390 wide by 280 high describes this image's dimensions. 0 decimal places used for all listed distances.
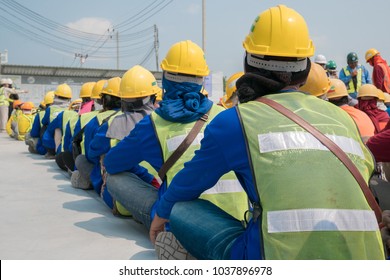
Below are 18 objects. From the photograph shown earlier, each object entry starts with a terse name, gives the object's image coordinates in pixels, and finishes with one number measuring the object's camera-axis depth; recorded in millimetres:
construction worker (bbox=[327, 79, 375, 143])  4935
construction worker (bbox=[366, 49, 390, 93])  10125
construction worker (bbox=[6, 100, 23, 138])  13438
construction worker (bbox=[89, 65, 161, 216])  4727
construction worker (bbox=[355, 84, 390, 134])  5789
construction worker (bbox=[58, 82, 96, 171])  7152
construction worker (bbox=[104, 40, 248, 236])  3258
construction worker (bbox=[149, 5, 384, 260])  1979
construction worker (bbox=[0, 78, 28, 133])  15672
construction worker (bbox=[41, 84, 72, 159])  8684
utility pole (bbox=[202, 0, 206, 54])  21000
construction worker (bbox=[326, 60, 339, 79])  10406
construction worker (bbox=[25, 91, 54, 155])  9531
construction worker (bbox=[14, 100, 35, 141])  12617
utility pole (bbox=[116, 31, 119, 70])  50031
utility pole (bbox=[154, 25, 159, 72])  47906
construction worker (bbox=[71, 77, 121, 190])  5625
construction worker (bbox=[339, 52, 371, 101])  10328
